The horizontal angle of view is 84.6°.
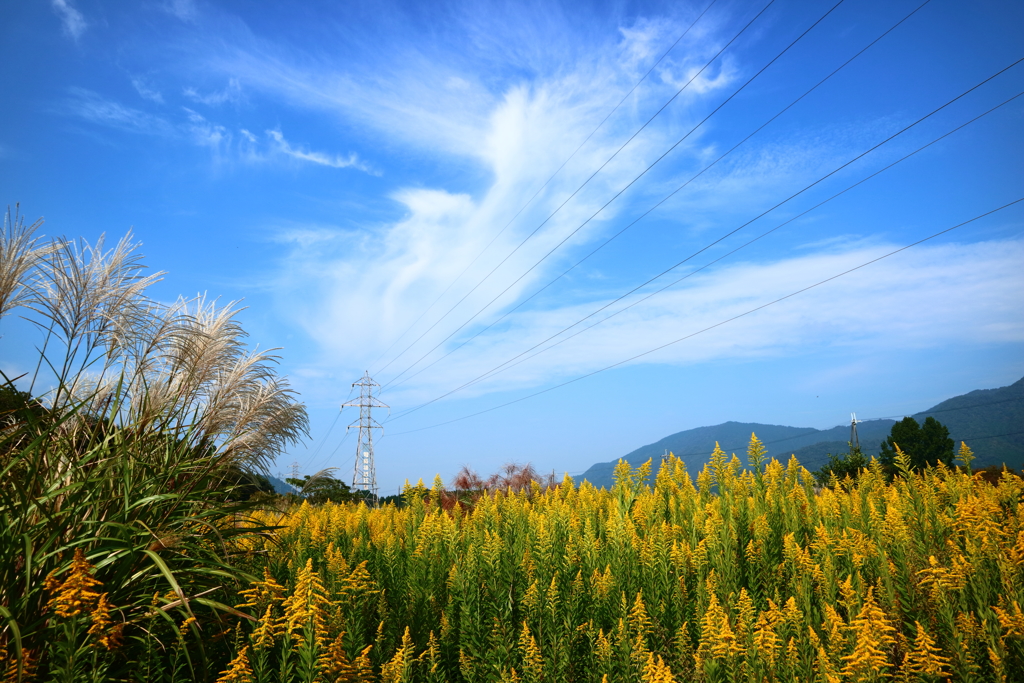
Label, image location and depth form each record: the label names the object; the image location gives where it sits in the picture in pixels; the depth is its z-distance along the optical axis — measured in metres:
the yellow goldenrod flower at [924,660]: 2.65
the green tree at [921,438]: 42.31
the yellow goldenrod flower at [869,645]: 2.41
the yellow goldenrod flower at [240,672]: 2.34
